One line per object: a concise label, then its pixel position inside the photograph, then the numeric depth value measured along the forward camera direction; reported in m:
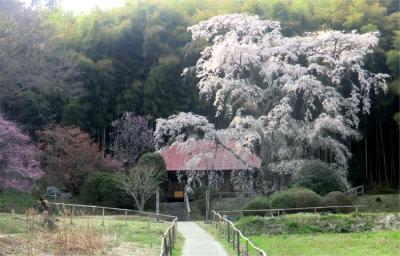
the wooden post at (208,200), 28.74
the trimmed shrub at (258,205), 24.45
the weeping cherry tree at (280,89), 28.92
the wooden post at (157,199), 29.89
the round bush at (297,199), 23.38
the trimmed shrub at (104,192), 30.84
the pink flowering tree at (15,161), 22.91
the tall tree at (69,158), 32.47
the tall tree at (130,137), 38.22
